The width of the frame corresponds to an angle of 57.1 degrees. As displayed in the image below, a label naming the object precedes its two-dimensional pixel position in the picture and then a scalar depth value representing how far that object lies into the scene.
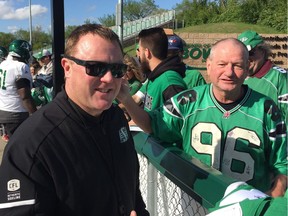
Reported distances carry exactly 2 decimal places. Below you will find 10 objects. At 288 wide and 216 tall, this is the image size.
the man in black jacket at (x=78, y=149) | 1.08
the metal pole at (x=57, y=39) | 1.83
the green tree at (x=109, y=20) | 50.44
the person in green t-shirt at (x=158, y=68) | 2.38
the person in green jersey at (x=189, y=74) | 3.52
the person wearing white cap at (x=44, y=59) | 5.89
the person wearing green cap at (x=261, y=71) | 2.94
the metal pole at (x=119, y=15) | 6.78
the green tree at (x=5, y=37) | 44.93
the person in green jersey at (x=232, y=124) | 1.65
